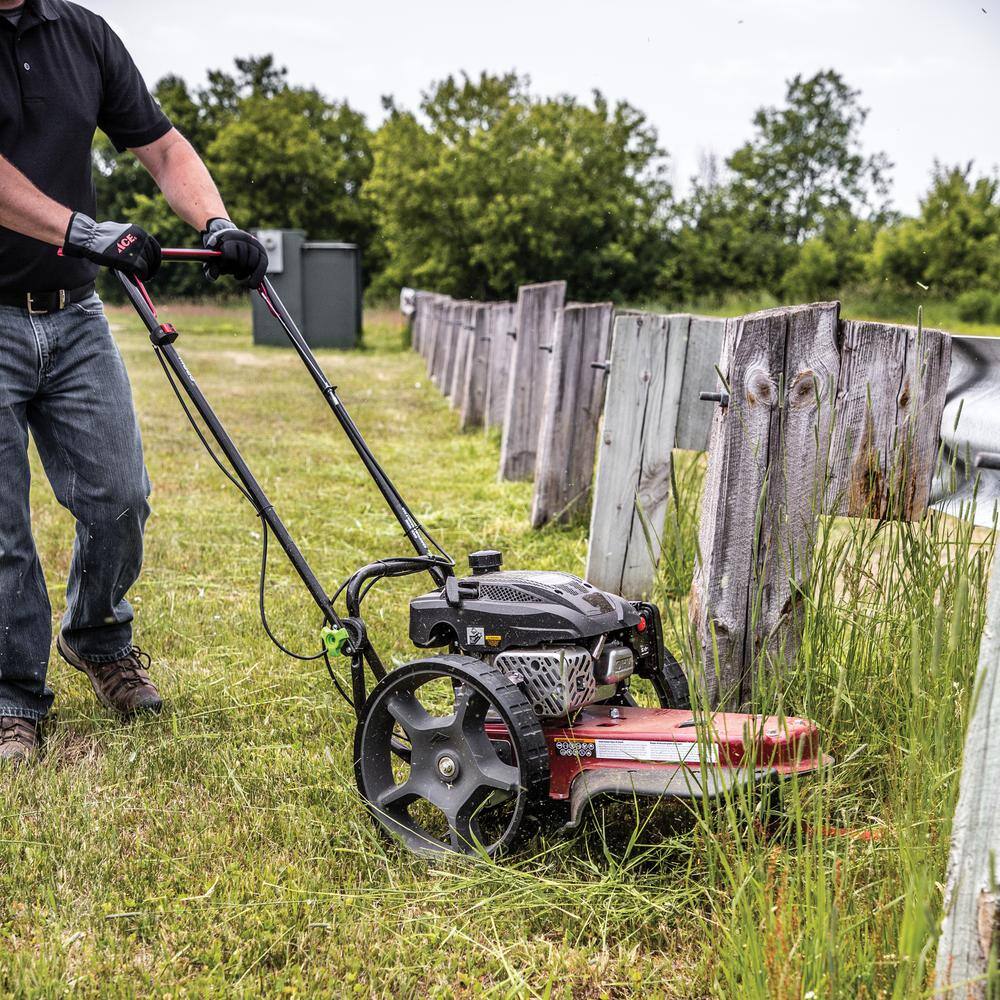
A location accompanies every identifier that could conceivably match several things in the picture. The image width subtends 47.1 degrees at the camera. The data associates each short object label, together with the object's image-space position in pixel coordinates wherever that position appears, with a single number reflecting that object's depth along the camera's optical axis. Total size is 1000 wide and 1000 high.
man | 3.15
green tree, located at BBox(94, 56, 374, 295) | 42.78
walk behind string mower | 2.43
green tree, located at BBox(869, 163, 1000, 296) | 31.25
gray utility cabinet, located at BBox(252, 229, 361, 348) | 23.25
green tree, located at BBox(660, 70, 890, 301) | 34.28
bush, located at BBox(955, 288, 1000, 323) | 27.36
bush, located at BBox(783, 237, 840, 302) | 34.00
